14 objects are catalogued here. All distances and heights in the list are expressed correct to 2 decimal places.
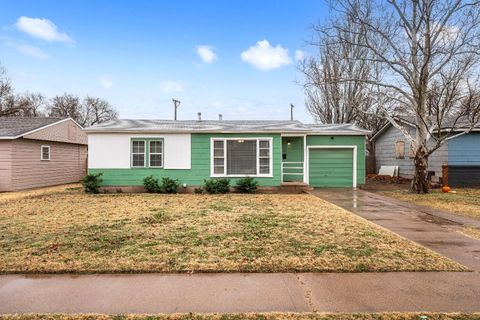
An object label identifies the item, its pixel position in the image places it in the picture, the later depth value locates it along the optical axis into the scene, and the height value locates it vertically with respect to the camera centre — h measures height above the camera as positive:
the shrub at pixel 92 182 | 12.98 -0.86
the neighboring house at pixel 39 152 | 14.71 +0.62
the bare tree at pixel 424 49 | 11.56 +4.77
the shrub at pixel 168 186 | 13.06 -1.02
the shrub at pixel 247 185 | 13.02 -0.97
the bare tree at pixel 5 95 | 33.00 +8.22
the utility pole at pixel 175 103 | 30.58 +6.27
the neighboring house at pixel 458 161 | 15.27 +0.13
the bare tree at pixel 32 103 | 39.97 +8.85
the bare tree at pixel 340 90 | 21.85 +6.34
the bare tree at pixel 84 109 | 46.03 +8.84
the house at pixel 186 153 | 13.45 +0.47
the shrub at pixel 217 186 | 13.07 -1.02
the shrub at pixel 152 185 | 13.16 -0.99
